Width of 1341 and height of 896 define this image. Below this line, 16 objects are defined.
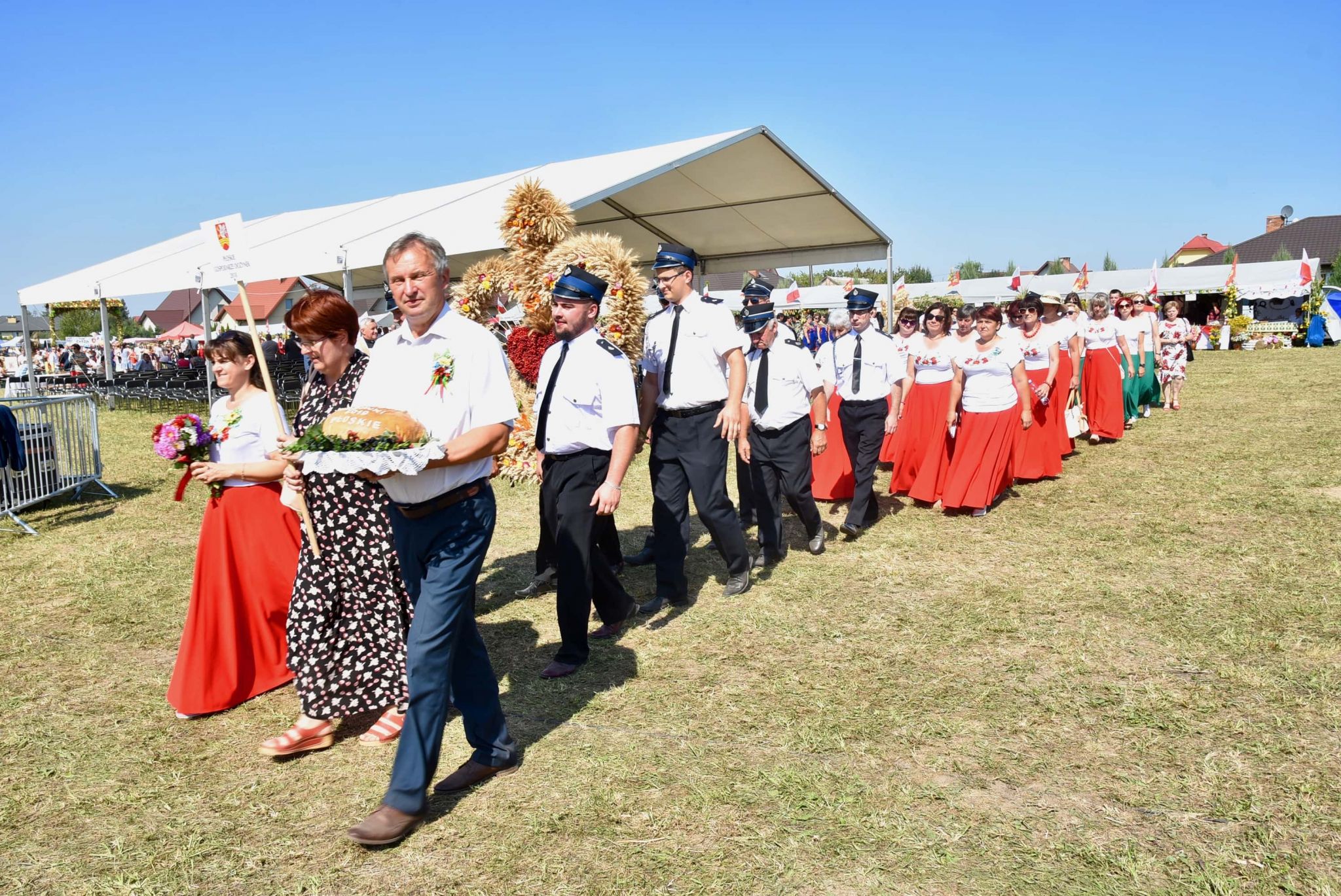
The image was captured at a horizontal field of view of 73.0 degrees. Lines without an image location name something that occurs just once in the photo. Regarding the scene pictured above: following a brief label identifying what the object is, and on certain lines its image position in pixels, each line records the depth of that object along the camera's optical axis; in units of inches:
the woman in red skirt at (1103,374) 459.8
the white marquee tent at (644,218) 510.4
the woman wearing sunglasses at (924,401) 339.0
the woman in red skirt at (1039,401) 362.9
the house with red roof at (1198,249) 2972.4
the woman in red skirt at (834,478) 339.9
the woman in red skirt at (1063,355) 395.5
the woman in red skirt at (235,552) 163.3
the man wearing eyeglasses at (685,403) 211.0
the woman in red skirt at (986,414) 306.5
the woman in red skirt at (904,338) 356.5
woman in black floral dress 148.9
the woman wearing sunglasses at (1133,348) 510.3
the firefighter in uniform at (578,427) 171.3
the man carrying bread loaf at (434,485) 120.0
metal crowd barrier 340.8
